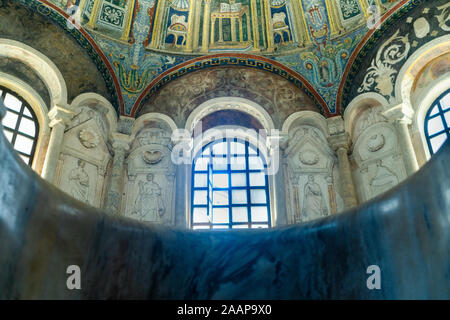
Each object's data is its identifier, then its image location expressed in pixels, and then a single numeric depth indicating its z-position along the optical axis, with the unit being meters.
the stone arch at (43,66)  9.44
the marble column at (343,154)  9.23
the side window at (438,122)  9.06
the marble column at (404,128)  8.77
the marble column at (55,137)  8.77
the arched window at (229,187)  10.02
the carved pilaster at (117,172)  9.21
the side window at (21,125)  9.08
